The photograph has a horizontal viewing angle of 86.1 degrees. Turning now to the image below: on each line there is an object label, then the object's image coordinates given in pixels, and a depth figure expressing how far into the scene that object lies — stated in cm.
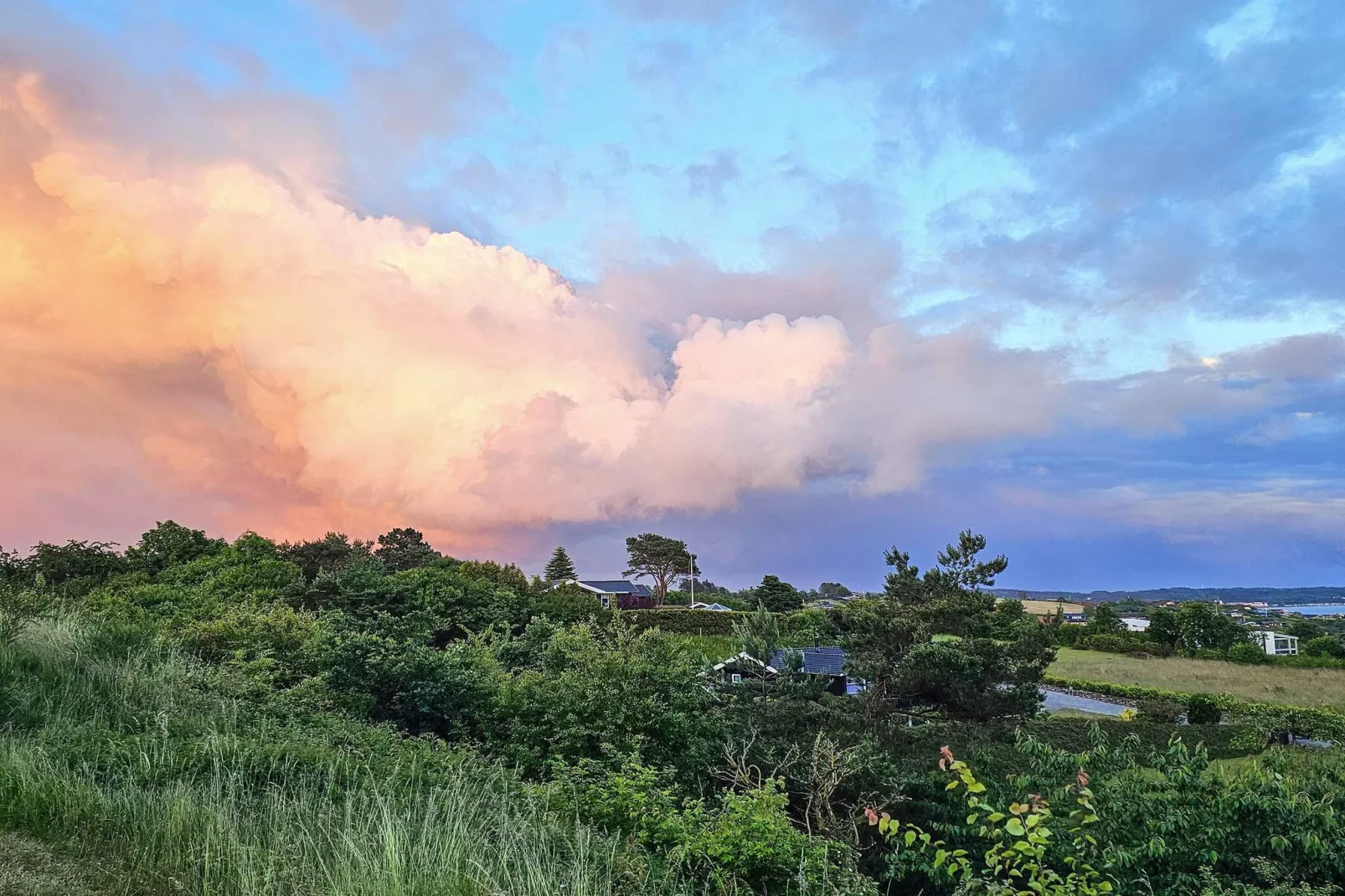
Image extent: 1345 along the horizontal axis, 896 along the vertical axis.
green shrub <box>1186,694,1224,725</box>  2327
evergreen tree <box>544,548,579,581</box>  5853
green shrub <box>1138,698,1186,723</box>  2309
